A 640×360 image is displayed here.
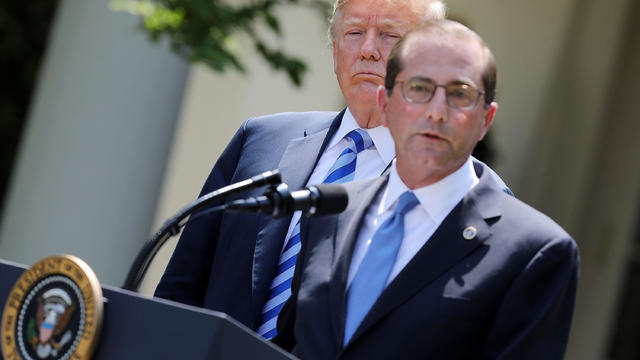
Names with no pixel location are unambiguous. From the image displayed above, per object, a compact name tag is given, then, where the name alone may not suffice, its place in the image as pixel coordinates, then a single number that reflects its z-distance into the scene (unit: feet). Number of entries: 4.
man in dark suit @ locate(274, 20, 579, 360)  13.62
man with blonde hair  17.49
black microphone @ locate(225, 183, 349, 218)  13.38
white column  52.16
